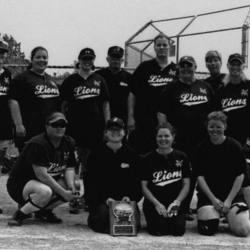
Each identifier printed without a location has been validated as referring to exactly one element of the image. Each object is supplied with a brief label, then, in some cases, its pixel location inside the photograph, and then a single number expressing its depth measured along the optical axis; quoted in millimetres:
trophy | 4961
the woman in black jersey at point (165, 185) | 5031
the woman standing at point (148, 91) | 6137
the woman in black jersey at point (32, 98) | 5746
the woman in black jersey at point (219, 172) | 5199
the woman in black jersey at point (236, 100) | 5801
